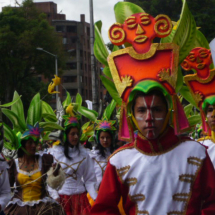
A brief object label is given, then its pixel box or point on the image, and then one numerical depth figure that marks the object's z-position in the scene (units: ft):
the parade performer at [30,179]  26.94
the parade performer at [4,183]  23.72
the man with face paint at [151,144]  14.44
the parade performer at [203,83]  21.39
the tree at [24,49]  124.26
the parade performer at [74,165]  32.53
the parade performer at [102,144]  37.47
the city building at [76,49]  282.97
